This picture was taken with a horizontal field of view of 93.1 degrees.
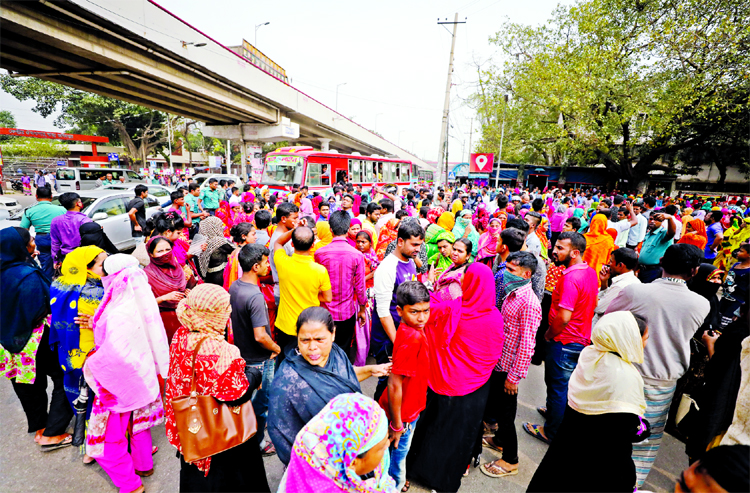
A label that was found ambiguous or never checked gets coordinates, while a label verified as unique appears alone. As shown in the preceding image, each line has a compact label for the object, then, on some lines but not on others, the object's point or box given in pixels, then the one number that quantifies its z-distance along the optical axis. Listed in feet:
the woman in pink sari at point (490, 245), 15.96
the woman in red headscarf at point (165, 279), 10.46
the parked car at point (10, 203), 43.50
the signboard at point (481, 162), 34.68
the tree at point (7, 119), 138.41
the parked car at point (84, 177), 60.98
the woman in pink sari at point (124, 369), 7.60
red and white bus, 49.57
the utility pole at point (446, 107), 48.66
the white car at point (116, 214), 27.84
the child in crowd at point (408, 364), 6.84
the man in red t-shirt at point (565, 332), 9.49
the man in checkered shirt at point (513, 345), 8.57
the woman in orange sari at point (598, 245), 16.81
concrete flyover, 32.14
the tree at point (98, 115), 113.70
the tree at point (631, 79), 50.85
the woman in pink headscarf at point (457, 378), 7.68
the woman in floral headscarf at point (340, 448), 4.46
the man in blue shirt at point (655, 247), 18.52
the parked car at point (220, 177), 59.44
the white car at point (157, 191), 39.40
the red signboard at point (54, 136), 105.86
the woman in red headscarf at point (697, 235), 18.93
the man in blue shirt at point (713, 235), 21.34
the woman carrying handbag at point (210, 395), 6.13
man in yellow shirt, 9.61
